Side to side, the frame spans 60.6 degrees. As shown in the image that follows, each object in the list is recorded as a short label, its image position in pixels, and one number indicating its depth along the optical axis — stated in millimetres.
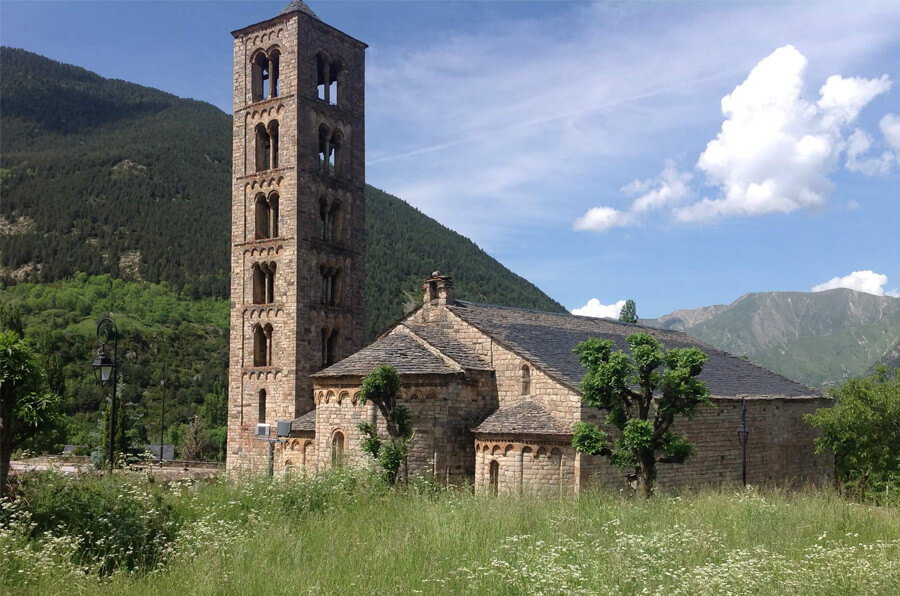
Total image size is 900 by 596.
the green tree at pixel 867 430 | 25875
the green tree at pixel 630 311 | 56281
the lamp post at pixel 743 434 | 23609
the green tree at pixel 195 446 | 40938
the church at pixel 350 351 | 21297
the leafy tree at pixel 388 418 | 19828
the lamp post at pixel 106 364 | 16594
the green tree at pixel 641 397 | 16953
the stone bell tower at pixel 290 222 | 28969
